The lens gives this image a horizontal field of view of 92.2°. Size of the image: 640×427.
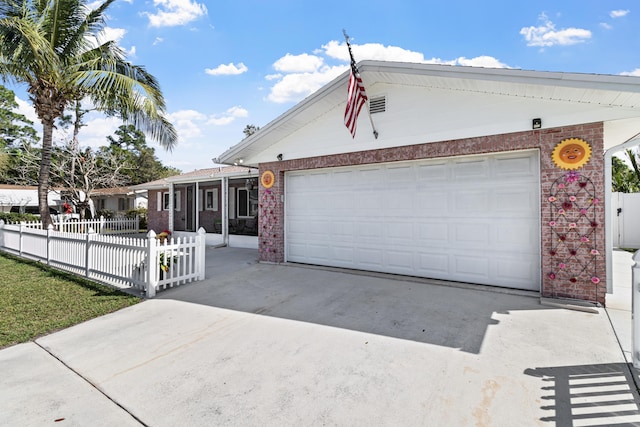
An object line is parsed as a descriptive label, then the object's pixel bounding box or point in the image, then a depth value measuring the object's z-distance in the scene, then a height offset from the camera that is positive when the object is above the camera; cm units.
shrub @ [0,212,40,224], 2004 -29
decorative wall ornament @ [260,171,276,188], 890 +96
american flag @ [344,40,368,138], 582 +224
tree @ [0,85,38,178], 2712 +820
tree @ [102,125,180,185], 3672 +716
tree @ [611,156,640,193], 1571 +148
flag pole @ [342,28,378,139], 577 +300
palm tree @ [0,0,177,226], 931 +474
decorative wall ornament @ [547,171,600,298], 493 -31
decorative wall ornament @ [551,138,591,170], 497 +93
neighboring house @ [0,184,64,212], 2589 +132
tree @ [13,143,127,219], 2047 +295
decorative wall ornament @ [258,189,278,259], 886 -28
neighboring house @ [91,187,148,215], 2524 +120
